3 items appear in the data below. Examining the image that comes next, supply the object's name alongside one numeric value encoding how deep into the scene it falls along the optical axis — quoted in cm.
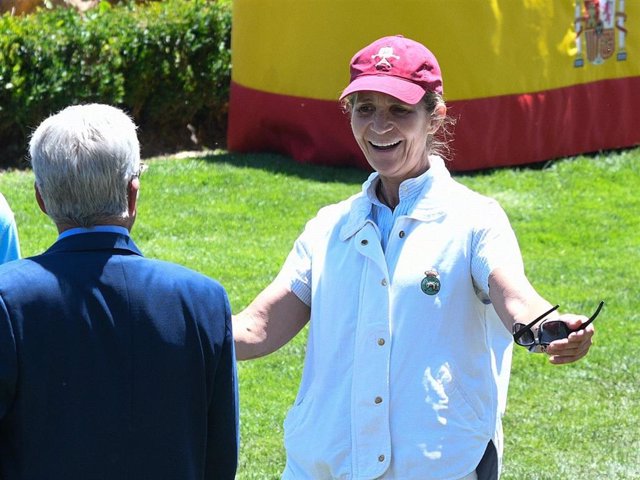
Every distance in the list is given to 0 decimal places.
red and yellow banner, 2197
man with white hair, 522
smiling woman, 619
